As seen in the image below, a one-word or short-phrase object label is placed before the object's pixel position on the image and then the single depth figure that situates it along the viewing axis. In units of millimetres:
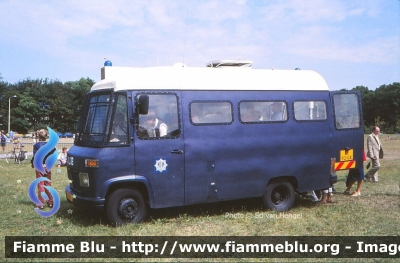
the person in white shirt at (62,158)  20391
